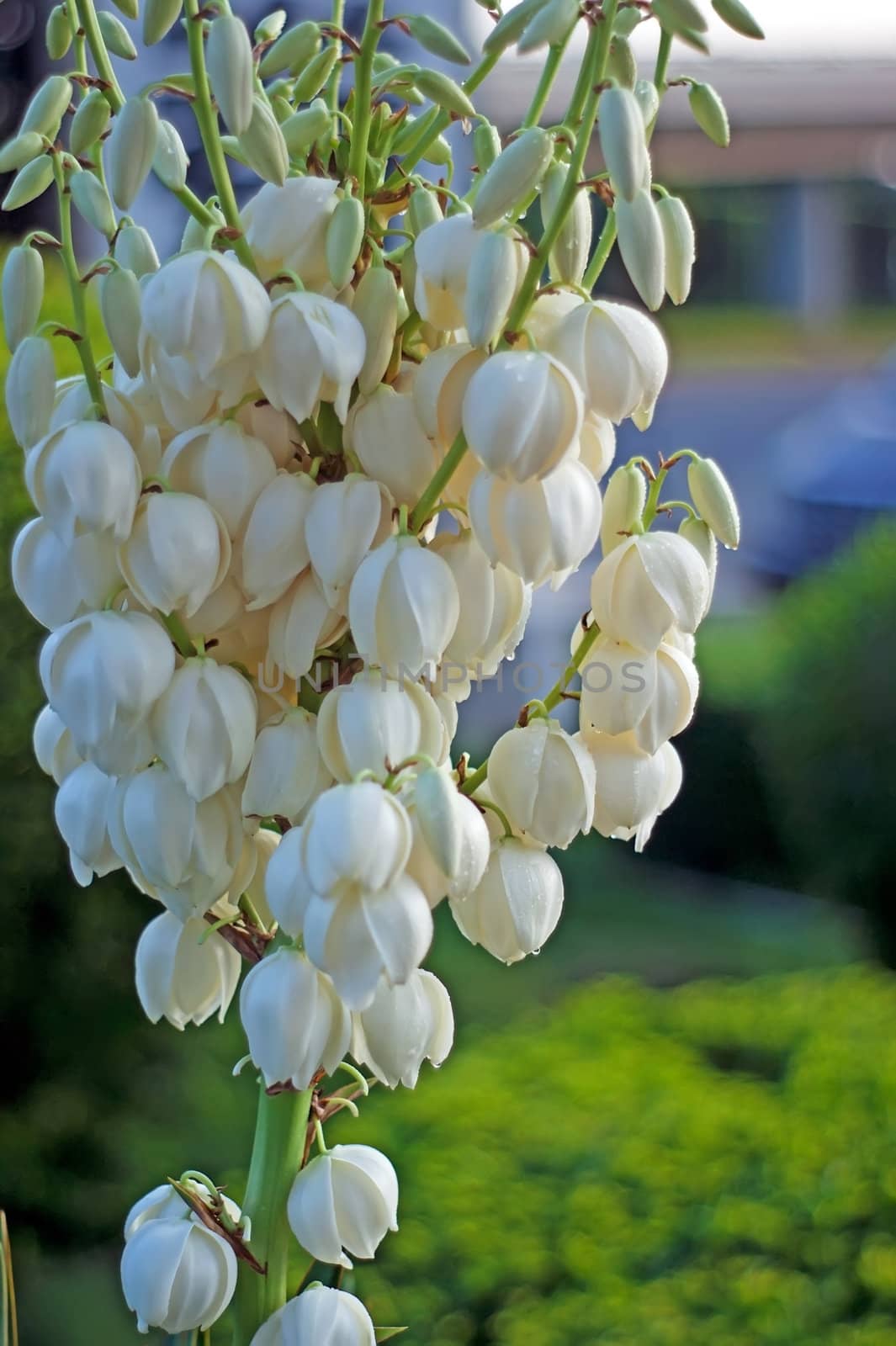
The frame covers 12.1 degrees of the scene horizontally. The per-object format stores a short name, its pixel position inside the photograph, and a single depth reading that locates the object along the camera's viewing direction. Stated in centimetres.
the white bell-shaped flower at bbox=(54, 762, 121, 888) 138
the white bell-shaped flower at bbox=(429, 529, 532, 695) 136
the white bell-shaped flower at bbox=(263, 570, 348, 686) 135
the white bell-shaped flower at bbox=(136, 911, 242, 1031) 143
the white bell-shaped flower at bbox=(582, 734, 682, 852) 139
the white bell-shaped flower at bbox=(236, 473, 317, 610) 134
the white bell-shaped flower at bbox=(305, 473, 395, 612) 133
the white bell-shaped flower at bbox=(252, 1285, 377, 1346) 140
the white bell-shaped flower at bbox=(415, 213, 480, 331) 132
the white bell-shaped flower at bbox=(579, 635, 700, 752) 137
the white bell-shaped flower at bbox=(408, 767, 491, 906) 131
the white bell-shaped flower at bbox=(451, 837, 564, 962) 137
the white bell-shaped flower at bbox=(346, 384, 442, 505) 135
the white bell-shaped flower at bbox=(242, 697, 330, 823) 136
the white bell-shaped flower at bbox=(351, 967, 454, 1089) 135
